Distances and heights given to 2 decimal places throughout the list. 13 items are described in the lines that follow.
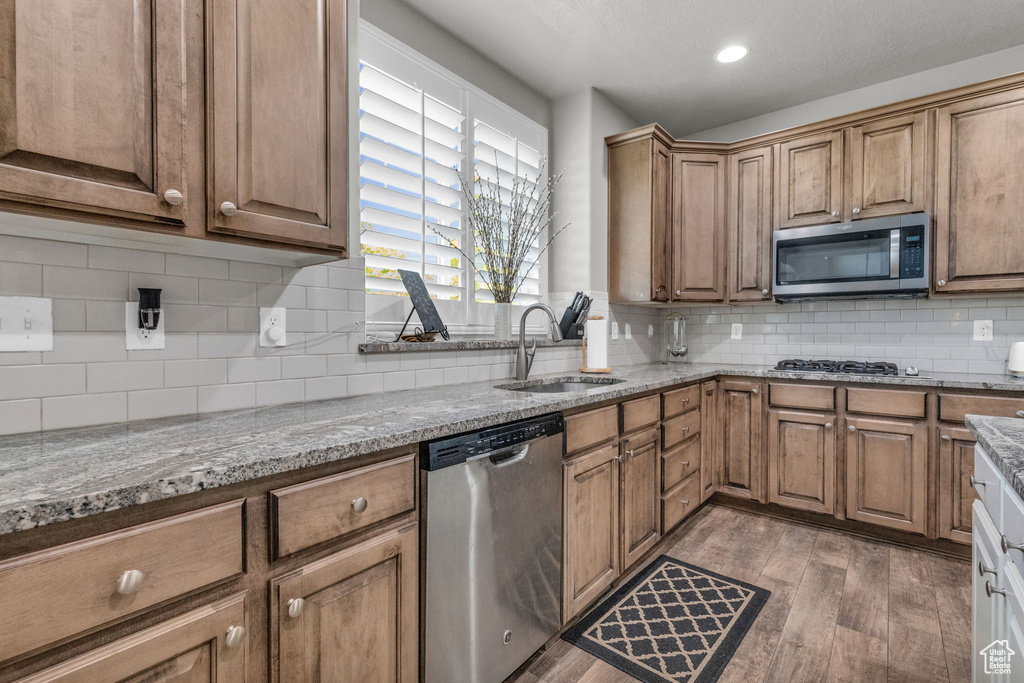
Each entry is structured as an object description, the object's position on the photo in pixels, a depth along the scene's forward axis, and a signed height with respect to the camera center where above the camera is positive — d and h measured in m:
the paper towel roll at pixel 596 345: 2.75 -0.05
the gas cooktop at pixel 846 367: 2.79 -0.19
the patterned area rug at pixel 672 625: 1.64 -1.14
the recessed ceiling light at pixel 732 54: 2.62 +1.61
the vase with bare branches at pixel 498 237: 2.50 +0.55
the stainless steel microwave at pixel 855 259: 2.61 +0.46
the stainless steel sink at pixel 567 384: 2.40 -0.25
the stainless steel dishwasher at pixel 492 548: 1.27 -0.64
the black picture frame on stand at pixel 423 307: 2.00 +0.13
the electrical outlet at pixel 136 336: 1.28 +0.00
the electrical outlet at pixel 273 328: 1.55 +0.03
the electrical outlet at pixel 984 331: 2.71 +0.04
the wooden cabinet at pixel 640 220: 3.13 +0.80
